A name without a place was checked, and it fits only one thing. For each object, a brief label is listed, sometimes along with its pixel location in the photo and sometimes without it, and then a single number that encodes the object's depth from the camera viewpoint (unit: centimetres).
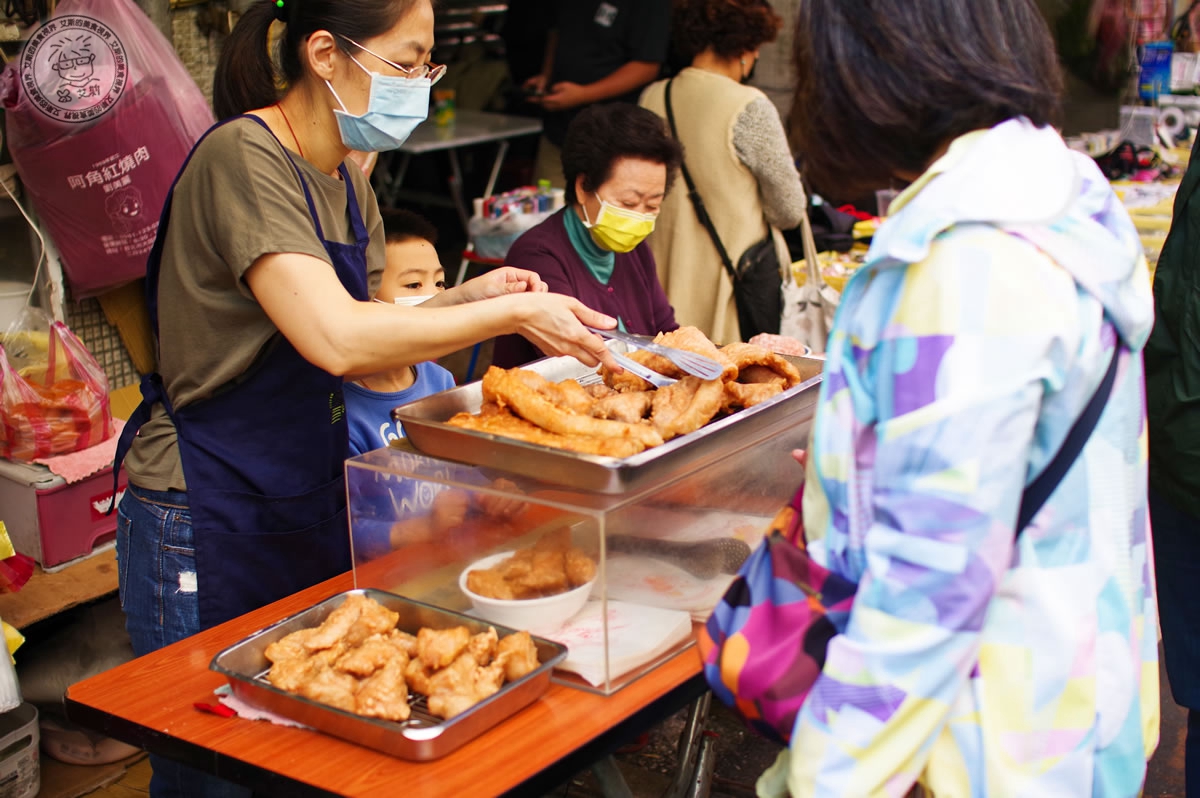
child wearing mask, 302
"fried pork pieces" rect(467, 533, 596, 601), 193
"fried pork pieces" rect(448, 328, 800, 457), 196
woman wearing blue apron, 205
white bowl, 195
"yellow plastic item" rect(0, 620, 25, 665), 288
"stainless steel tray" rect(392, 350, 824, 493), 185
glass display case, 190
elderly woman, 363
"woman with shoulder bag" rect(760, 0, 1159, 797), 128
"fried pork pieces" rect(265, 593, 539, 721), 175
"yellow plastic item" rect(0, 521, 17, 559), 289
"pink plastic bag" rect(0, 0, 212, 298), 346
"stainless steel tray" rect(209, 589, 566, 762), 168
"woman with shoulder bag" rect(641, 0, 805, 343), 449
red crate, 342
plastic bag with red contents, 347
